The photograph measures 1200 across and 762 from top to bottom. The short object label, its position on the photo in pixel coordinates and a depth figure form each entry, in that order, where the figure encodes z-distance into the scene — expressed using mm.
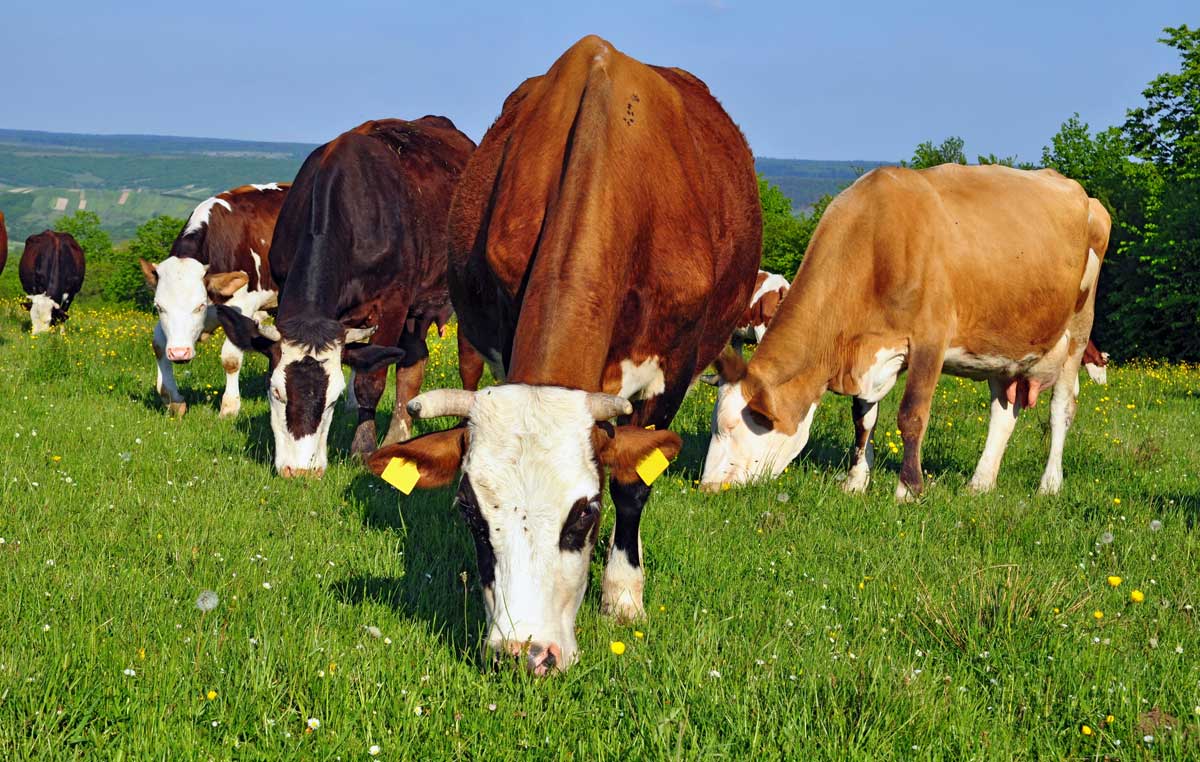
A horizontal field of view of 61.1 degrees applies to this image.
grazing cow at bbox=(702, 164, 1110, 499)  8266
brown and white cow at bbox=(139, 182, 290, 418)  10664
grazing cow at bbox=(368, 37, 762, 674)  3953
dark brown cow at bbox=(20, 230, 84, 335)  22922
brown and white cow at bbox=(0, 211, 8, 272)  18578
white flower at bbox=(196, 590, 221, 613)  4465
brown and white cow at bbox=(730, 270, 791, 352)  18578
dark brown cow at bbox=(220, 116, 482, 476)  8086
